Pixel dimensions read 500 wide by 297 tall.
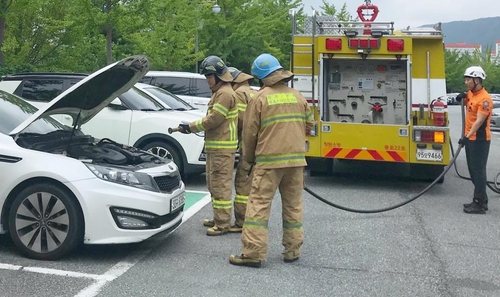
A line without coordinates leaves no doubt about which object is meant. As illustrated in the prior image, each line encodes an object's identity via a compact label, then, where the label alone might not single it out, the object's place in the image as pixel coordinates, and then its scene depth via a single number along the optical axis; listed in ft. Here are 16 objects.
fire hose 24.88
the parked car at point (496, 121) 78.84
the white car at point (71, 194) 17.83
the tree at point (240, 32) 93.97
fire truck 30.91
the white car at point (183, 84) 45.52
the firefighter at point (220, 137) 21.83
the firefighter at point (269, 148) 18.17
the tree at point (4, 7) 50.75
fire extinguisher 30.55
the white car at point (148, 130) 31.68
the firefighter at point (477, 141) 26.68
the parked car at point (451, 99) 182.95
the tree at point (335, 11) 133.69
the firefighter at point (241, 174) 22.58
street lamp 82.29
